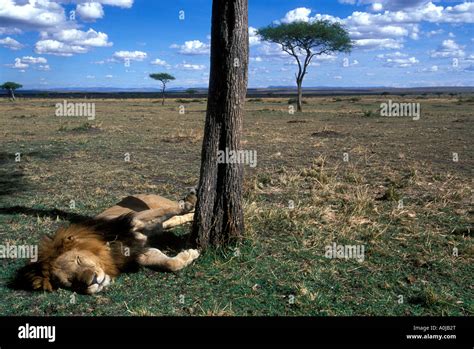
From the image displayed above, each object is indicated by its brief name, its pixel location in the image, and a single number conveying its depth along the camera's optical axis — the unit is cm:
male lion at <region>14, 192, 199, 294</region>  407
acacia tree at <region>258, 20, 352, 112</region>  3969
